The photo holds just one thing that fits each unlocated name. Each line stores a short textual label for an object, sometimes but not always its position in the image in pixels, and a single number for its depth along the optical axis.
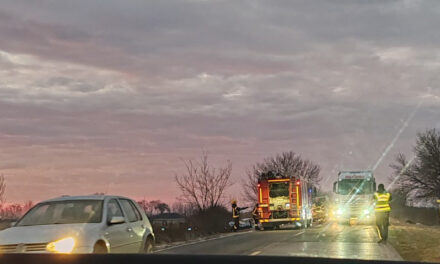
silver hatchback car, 9.07
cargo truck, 37.44
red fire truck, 34.09
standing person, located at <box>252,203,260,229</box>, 34.73
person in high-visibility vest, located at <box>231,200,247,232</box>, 33.86
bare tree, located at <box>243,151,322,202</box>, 96.47
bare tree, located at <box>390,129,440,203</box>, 76.69
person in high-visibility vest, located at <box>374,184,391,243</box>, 20.39
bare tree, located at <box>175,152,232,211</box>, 44.22
